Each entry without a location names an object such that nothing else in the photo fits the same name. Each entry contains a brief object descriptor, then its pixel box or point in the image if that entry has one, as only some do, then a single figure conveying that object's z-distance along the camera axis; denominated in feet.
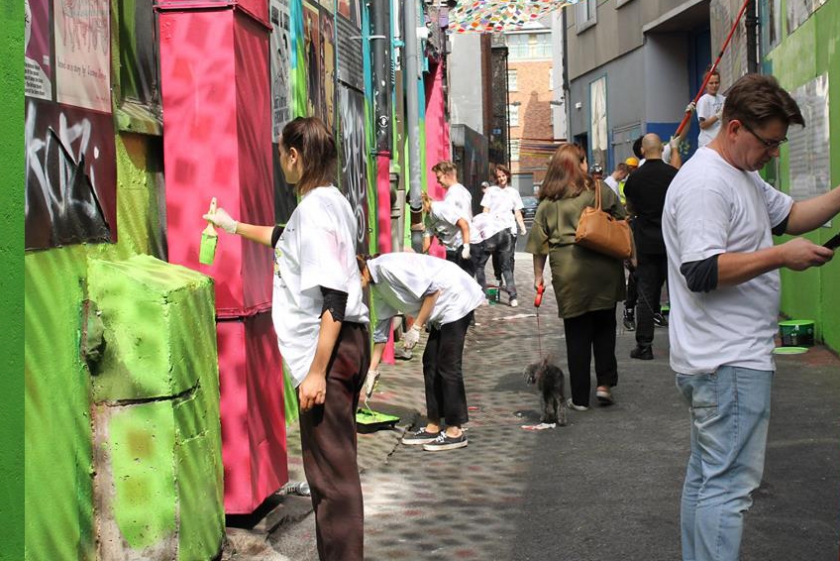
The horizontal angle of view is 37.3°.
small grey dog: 27.55
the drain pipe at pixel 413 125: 39.83
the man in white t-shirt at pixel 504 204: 55.06
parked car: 158.40
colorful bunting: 50.03
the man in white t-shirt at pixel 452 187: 45.55
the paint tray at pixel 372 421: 27.48
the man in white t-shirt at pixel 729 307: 12.91
